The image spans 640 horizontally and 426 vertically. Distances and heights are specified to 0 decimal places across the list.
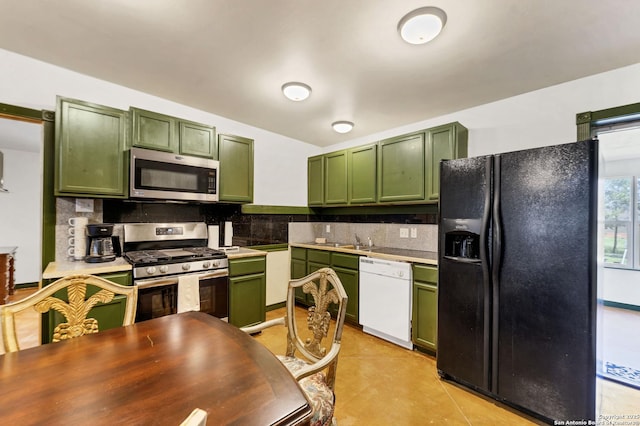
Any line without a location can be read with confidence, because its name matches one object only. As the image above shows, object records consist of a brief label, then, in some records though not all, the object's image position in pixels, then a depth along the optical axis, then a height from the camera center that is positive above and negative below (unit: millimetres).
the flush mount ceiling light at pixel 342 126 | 3250 +1053
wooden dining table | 716 -537
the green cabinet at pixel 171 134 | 2477 +759
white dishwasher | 2676 -900
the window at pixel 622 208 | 3986 +110
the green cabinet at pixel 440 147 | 2717 +682
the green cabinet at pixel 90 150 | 2146 +505
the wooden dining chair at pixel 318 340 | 1232 -670
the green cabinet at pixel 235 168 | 3016 +504
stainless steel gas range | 2246 -484
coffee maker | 2242 -275
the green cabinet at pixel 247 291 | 2777 -833
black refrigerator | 1598 -423
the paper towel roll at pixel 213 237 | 3146 -291
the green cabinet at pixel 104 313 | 1938 -749
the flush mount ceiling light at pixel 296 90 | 2430 +1113
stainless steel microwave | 2408 +338
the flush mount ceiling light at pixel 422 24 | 1592 +1152
